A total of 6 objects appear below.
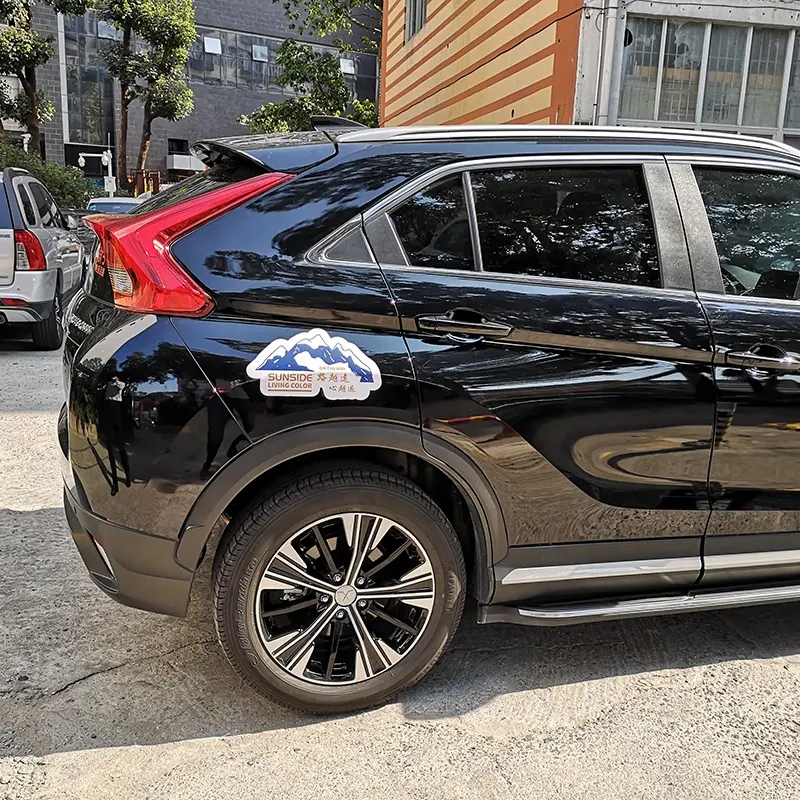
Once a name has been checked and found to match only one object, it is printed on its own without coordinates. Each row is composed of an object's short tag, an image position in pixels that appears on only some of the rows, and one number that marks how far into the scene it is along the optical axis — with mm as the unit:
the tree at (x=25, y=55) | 18656
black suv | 2348
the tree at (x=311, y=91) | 21219
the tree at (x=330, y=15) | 20469
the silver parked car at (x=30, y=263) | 7688
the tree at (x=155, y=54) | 22797
